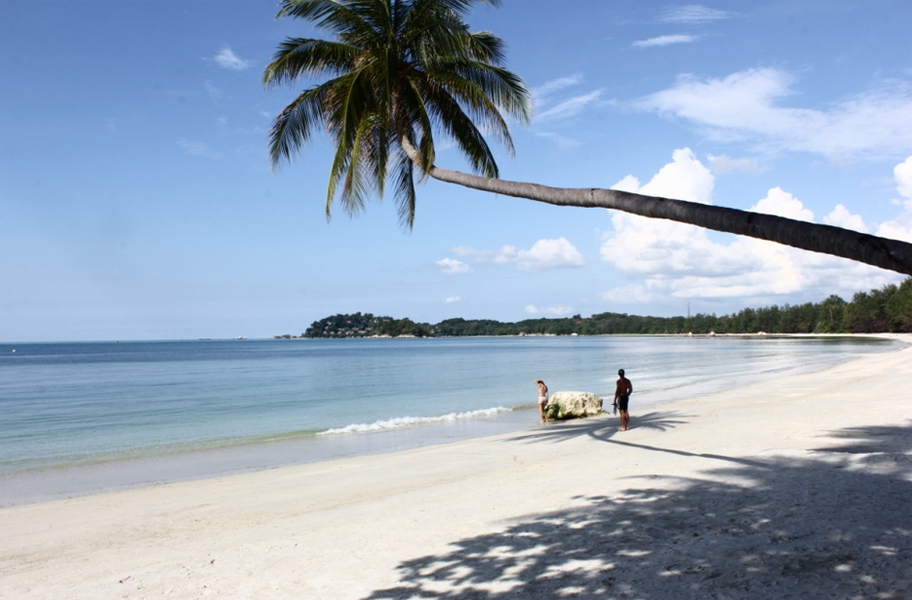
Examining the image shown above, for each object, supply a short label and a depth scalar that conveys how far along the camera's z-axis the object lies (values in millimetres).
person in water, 16875
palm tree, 10170
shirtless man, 13695
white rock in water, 17109
